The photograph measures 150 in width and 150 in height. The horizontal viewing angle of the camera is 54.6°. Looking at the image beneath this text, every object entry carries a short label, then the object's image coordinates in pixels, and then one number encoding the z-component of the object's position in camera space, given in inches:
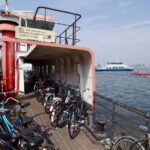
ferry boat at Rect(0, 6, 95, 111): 184.3
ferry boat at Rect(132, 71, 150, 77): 1713.6
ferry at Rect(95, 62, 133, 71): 2700.9
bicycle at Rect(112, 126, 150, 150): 101.9
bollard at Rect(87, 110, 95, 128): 175.4
